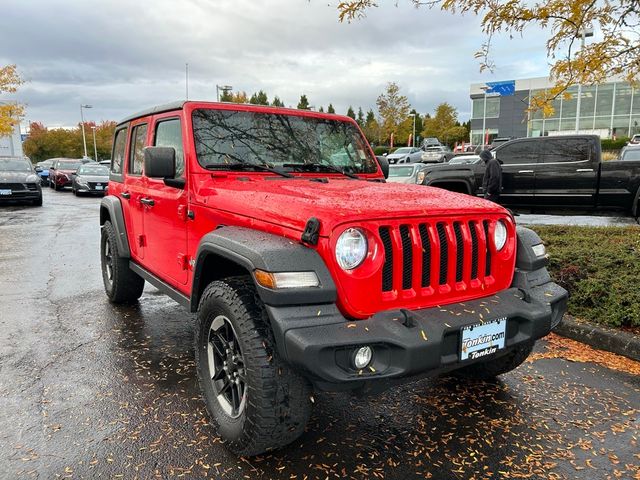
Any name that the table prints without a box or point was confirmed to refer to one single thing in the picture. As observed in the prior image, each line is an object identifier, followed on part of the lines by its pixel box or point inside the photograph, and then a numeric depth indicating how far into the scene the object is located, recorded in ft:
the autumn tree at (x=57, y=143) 207.51
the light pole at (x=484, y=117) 173.23
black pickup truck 33.17
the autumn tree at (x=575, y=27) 19.72
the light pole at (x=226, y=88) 80.23
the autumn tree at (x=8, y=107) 71.97
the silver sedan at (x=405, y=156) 109.40
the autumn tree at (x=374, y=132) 173.86
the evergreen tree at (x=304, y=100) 250.16
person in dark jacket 35.12
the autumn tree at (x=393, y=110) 160.86
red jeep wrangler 7.50
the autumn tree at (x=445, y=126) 181.69
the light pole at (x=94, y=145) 209.30
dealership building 150.53
